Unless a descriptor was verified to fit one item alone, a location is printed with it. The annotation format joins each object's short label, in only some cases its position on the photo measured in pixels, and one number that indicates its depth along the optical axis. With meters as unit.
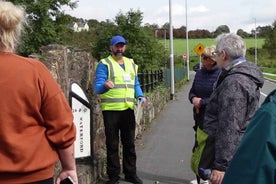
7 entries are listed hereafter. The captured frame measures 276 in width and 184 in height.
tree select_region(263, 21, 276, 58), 74.31
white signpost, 5.79
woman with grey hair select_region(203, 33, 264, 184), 3.66
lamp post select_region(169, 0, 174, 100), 21.60
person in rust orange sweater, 2.69
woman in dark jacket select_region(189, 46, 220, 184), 6.29
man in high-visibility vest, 6.45
